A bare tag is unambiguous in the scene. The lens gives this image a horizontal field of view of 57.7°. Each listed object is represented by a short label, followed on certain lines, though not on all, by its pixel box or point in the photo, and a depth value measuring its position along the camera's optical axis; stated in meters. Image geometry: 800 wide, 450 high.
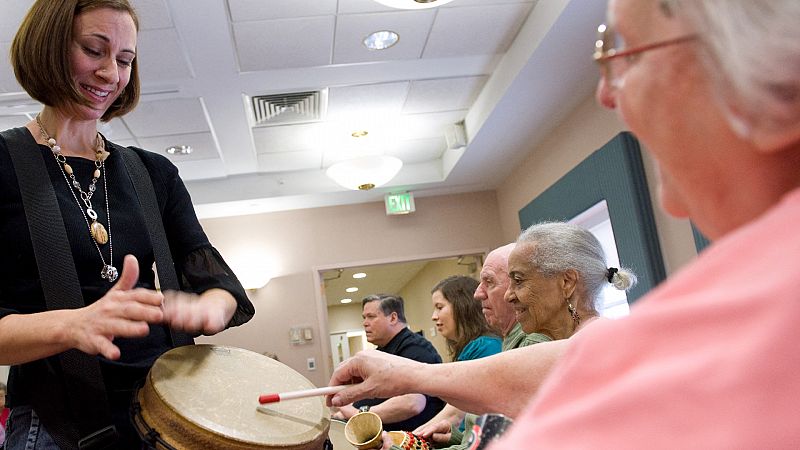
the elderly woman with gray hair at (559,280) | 2.25
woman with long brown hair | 4.13
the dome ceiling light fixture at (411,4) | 3.66
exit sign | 7.20
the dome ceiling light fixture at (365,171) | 5.84
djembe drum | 1.13
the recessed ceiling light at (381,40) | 4.27
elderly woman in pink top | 0.33
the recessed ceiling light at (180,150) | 5.75
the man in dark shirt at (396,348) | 3.50
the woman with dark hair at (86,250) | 1.06
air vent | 5.03
